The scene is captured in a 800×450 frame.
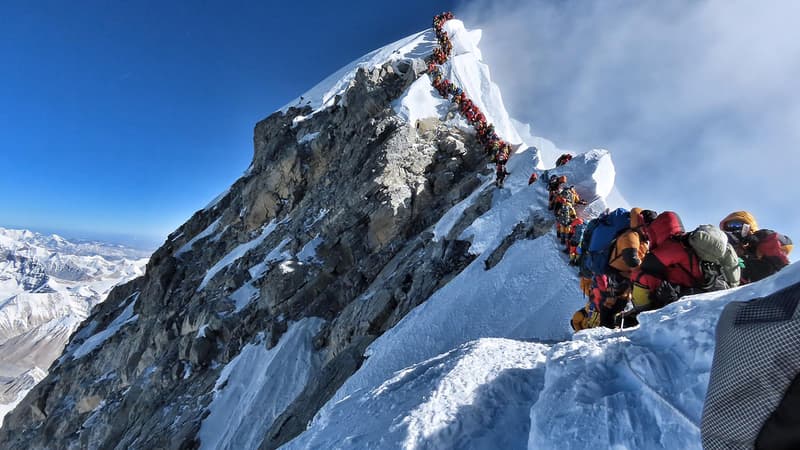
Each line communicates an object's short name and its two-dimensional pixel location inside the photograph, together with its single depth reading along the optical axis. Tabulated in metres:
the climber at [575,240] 9.79
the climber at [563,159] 15.15
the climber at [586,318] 7.23
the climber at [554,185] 12.52
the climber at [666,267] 5.62
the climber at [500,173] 17.66
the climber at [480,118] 27.42
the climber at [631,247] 6.21
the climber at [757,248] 6.33
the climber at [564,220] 10.88
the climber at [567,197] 11.80
